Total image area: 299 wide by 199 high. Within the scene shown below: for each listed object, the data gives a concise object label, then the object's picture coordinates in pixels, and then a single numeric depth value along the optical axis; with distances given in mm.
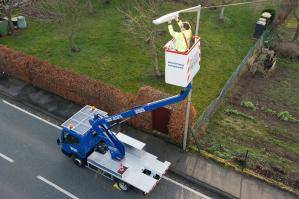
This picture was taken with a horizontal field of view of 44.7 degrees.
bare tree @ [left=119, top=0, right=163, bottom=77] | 22873
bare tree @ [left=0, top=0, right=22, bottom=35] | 27920
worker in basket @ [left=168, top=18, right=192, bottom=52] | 13547
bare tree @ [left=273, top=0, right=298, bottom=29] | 28197
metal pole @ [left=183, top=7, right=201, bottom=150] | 16625
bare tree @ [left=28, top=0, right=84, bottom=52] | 27484
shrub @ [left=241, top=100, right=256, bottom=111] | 21764
